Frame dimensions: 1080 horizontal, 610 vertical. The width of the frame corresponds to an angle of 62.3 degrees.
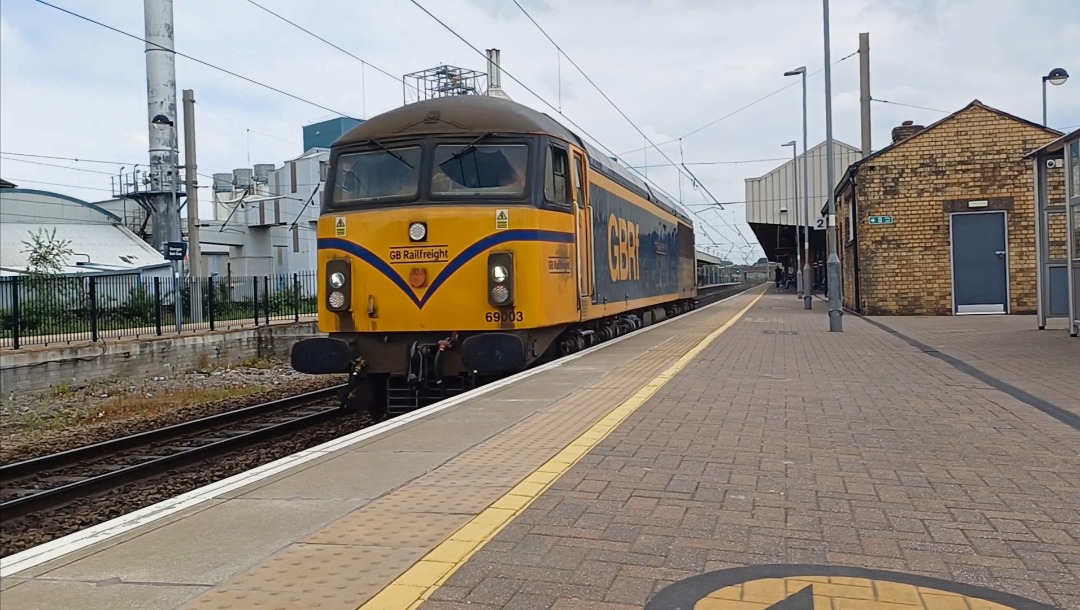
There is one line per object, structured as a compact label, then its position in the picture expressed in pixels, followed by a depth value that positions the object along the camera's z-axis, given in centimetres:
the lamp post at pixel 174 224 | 1964
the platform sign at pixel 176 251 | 2102
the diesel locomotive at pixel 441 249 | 933
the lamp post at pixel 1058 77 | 2283
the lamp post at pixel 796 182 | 3982
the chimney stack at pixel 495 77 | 3921
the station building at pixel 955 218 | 2070
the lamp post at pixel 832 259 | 1716
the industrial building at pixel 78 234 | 2606
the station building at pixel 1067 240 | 1421
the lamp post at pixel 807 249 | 2941
